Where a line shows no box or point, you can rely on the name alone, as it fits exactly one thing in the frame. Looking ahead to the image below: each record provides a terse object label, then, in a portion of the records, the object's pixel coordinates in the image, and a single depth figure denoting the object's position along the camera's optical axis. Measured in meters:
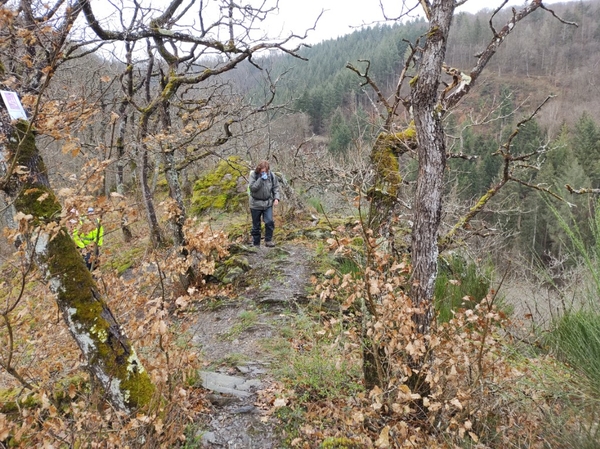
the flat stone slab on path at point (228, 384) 3.80
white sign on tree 2.53
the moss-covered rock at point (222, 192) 11.82
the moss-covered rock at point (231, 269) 7.12
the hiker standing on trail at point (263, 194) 7.09
